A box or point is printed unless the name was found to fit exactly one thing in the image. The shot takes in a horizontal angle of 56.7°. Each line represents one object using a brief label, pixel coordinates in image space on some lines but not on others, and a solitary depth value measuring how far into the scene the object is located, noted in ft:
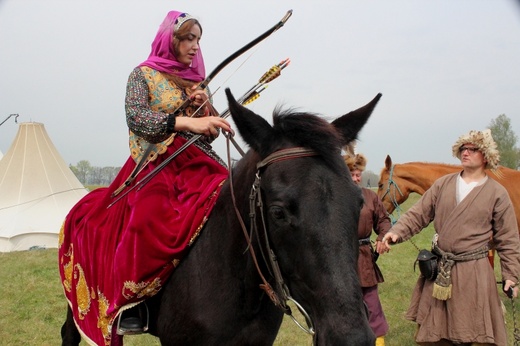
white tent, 45.32
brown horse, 26.17
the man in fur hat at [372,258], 18.24
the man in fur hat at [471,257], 14.49
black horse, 6.65
